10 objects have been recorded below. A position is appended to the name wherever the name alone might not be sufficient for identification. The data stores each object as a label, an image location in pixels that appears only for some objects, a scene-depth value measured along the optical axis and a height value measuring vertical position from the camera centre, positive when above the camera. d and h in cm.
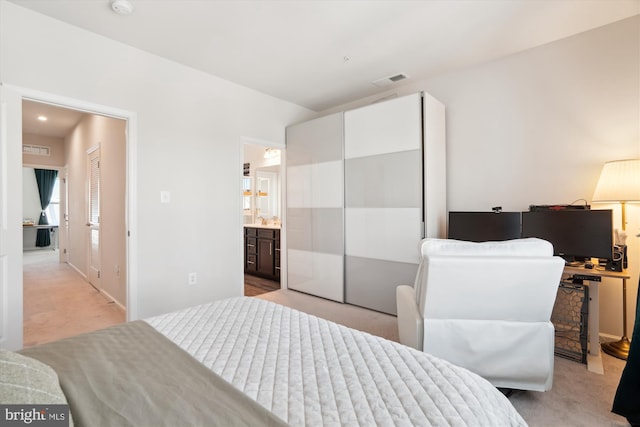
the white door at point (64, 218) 632 -9
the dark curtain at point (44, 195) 830 +53
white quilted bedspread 79 -53
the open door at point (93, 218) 438 -7
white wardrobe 314 +18
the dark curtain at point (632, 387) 157 -94
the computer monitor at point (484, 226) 279 -14
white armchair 163 -56
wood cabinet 482 -66
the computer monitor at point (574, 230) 234 -16
